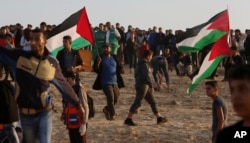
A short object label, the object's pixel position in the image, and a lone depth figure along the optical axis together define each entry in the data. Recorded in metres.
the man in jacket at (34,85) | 7.03
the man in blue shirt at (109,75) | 14.05
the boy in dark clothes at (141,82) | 14.05
